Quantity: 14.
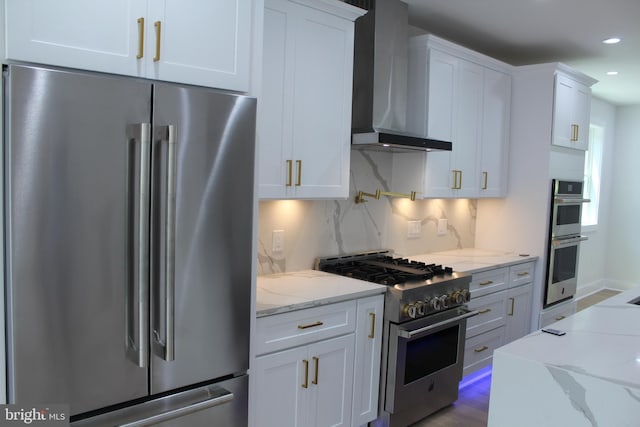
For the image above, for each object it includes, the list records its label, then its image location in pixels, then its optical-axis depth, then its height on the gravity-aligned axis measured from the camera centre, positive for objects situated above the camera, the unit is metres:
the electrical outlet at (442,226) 4.30 -0.30
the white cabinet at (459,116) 3.51 +0.56
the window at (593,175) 6.78 +0.29
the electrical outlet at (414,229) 3.97 -0.31
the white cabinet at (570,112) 4.19 +0.71
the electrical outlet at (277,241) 3.00 -0.33
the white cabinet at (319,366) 2.32 -0.89
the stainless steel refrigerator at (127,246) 1.52 -0.22
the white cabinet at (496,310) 3.58 -0.89
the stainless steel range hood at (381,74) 3.12 +0.72
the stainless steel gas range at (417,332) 2.80 -0.82
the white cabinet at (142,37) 1.52 +0.47
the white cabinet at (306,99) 2.54 +0.46
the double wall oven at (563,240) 4.25 -0.39
